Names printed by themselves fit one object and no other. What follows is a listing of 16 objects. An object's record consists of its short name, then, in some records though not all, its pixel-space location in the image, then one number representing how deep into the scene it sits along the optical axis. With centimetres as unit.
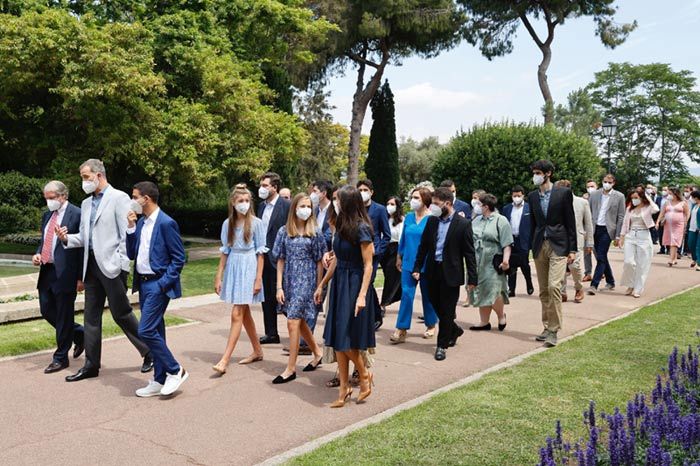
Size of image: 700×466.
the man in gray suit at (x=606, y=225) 1212
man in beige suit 1059
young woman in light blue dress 664
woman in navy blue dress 552
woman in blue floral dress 625
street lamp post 2426
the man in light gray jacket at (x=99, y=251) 621
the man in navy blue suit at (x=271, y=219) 770
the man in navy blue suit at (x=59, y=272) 654
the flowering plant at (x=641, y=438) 366
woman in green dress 851
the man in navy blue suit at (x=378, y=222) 818
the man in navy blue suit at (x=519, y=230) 1120
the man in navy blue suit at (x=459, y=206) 941
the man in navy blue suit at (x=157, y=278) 575
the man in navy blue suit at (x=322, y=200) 802
